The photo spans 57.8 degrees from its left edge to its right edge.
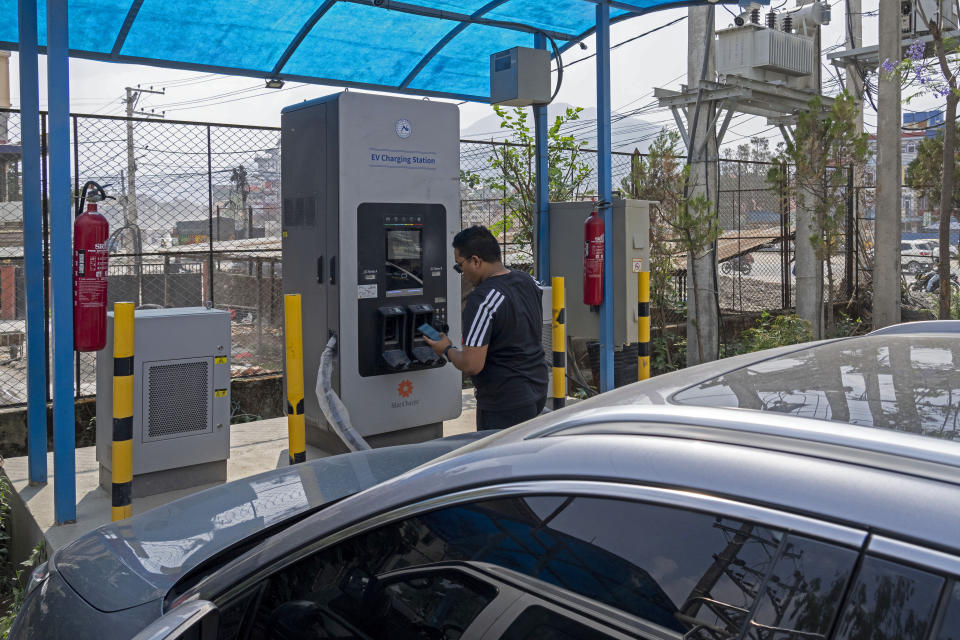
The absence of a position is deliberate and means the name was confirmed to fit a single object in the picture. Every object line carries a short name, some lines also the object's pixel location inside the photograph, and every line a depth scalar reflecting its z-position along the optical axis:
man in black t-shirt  4.84
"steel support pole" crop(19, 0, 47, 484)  5.28
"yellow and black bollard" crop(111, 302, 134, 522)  4.44
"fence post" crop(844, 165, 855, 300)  14.30
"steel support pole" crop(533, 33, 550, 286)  7.42
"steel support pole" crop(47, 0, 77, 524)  4.59
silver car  1.18
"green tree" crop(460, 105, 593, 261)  10.12
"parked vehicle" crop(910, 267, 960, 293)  18.79
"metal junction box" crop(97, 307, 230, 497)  5.08
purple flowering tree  7.48
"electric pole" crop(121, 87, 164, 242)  8.67
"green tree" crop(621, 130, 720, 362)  11.24
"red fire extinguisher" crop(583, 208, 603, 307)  7.18
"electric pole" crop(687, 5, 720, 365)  11.52
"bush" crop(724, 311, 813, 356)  10.84
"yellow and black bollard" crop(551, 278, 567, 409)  6.74
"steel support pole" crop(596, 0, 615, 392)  7.14
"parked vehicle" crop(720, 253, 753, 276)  18.96
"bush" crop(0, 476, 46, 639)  4.35
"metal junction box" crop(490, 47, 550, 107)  6.96
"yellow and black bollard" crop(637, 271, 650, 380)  7.11
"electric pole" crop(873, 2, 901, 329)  9.58
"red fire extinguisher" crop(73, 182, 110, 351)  4.72
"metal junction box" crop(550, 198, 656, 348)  7.47
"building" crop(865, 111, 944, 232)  15.17
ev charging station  5.76
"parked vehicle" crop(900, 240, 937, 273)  27.29
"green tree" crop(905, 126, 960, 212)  13.33
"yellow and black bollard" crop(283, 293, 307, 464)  5.01
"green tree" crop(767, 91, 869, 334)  10.51
